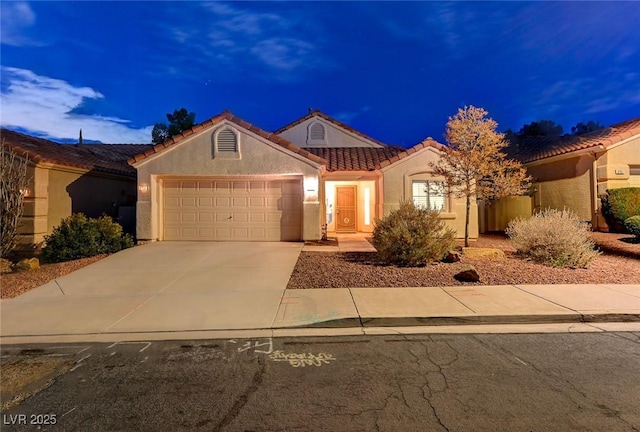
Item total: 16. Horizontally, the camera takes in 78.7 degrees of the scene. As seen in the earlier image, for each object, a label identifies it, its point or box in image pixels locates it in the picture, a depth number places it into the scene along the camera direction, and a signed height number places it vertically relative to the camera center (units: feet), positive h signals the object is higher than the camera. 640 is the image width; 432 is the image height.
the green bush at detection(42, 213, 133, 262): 37.65 -1.83
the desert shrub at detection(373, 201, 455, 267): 32.27 -1.64
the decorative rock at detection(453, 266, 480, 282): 27.50 -4.10
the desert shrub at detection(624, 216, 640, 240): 40.90 -0.86
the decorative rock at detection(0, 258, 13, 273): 33.78 -3.92
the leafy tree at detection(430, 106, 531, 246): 37.93 +6.11
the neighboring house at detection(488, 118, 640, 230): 49.88 +6.37
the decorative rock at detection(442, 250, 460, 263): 34.01 -3.46
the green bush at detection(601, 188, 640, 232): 46.78 +1.37
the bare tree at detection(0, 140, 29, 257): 37.40 +2.39
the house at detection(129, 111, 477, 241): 46.70 +4.31
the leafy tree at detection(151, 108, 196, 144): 88.79 +22.85
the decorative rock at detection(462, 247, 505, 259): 35.94 -3.25
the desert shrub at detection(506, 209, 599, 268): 31.91 -2.03
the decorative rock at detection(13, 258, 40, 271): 33.81 -3.82
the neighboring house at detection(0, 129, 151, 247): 42.80 +4.58
